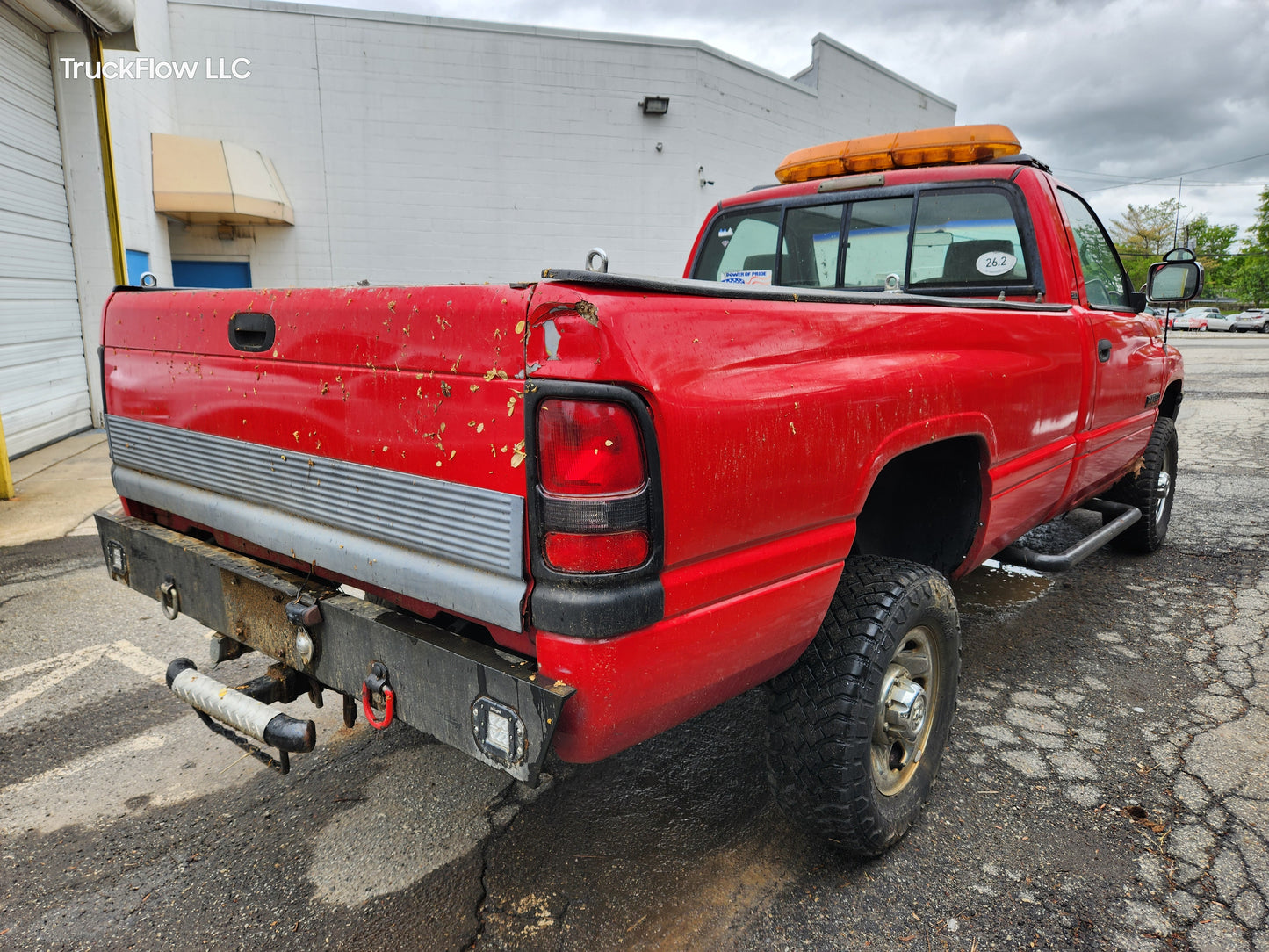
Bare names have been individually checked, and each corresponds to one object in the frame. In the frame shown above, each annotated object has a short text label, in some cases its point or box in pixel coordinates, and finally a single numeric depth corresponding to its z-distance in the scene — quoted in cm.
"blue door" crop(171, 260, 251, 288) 1244
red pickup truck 152
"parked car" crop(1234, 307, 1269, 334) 4208
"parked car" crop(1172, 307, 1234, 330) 4434
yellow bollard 625
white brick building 1212
